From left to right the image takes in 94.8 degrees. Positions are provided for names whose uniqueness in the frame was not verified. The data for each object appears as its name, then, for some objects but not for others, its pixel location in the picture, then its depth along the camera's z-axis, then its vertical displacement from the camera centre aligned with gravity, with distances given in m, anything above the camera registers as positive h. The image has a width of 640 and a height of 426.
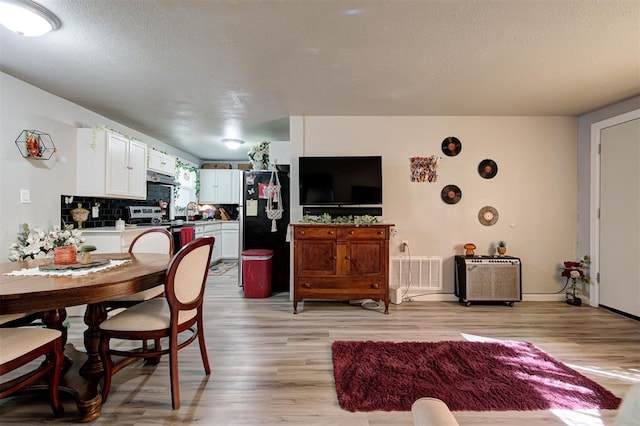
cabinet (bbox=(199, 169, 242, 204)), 6.96 +0.62
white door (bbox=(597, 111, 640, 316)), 3.24 -0.05
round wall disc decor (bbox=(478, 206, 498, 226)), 3.95 -0.05
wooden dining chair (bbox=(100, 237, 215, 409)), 1.72 -0.65
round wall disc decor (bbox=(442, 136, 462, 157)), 3.95 +0.89
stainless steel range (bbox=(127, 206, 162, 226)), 4.56 -0.05
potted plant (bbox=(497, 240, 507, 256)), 3.81 -0.46
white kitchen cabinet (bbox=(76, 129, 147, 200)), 3.49 +0.59
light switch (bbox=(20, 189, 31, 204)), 2.88 +0.15
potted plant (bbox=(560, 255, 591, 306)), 3.70 -0.78
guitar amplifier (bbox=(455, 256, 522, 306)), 3.64 -0.83
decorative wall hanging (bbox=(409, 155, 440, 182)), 3.95 +0.60
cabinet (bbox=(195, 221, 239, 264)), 6.65 -0.65
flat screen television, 3.76 +0.41
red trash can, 4.03 -0.85
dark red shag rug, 1.81 -1.16
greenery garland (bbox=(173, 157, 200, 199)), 5.89 +0.91
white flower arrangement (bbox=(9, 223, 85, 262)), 1.86 -0.19
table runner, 1.71 -0.36
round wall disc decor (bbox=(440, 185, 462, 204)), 3.96 +0.25
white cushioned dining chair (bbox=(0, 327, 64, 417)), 1.39 -0.71
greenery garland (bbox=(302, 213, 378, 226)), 3.46 -0.09
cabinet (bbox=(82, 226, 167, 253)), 3.33 -0.31
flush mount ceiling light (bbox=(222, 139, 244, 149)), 5.13 +1.22
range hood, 4.74 +0.57
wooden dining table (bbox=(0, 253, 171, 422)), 1.38 -0.41
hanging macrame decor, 4.20 +0.16
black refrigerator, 4.31 -0.21
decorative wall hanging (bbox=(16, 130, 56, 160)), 2.87 +0.67
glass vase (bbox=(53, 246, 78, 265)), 1.92 -0.29
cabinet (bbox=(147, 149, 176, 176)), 4.59 +0.82
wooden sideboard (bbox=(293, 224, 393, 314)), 3.38 -0.57
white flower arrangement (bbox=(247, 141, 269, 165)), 4.43 +0.89
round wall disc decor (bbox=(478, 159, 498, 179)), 3.95 +0.58
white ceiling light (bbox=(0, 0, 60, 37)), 1.77 +1.22
